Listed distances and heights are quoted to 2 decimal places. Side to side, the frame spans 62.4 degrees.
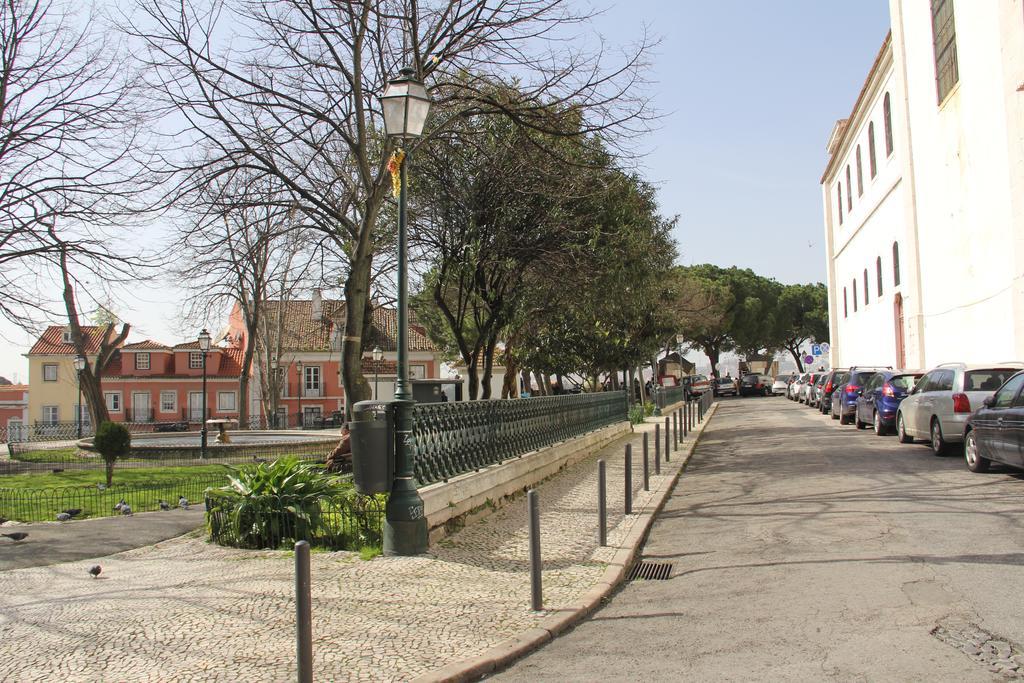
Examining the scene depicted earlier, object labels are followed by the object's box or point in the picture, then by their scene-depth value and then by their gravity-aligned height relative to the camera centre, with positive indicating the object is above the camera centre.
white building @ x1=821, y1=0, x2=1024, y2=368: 22.00 +6.25
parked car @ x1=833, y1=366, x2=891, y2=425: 24.19 -0.52
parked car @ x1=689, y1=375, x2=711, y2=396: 58.04 -0.35
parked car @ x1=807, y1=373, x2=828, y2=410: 34.19 -0.78
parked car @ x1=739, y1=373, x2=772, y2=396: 60.12 -0.54
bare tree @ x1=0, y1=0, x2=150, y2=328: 16.70 +4.40
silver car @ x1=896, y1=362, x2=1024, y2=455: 14.31 -0.41
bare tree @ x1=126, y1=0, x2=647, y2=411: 13.35 +4.90
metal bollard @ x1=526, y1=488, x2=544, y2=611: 5.80 -1.19
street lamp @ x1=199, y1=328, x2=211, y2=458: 26.36 +1.67
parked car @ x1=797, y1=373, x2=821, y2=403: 38.88 -0.53
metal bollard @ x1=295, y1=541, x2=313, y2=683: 3.93 -1.05
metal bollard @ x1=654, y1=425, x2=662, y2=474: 13.48 -1.15
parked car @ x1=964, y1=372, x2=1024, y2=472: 10.76 -0.80
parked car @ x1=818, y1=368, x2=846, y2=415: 30.50 -0.47
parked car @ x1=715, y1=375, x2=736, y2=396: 62.94 -0.64
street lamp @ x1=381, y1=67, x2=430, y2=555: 7.55 -0.15
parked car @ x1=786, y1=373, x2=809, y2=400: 44.39 -0.52
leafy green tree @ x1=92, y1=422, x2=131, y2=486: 15.28 -0.86
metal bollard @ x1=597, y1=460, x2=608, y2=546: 7.89 -1.17
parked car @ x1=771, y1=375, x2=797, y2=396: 57.60 -0.61
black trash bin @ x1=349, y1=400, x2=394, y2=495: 7.50 -0.59
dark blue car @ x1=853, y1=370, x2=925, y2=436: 19.80 -0.54
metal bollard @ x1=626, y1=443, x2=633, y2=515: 9.59 -1.20
